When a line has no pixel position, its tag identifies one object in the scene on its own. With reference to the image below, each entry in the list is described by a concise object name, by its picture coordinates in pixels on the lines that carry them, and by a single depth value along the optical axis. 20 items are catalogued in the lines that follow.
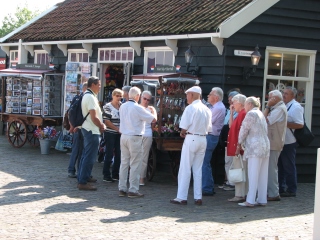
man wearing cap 9.63
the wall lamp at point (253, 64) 12.13
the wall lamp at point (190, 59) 12.57
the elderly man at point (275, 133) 10.39
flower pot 15.52
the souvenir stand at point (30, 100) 16.08
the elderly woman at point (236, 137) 10.12
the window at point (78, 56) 16.55
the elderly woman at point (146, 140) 11.01
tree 62.69
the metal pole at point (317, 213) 6.83
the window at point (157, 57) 13.73
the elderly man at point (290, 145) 10.93
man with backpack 10.41
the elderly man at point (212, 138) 10.83
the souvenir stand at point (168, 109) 11.63
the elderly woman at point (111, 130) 11.48
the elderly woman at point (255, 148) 9.70
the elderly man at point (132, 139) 10.03
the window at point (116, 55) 15.01
